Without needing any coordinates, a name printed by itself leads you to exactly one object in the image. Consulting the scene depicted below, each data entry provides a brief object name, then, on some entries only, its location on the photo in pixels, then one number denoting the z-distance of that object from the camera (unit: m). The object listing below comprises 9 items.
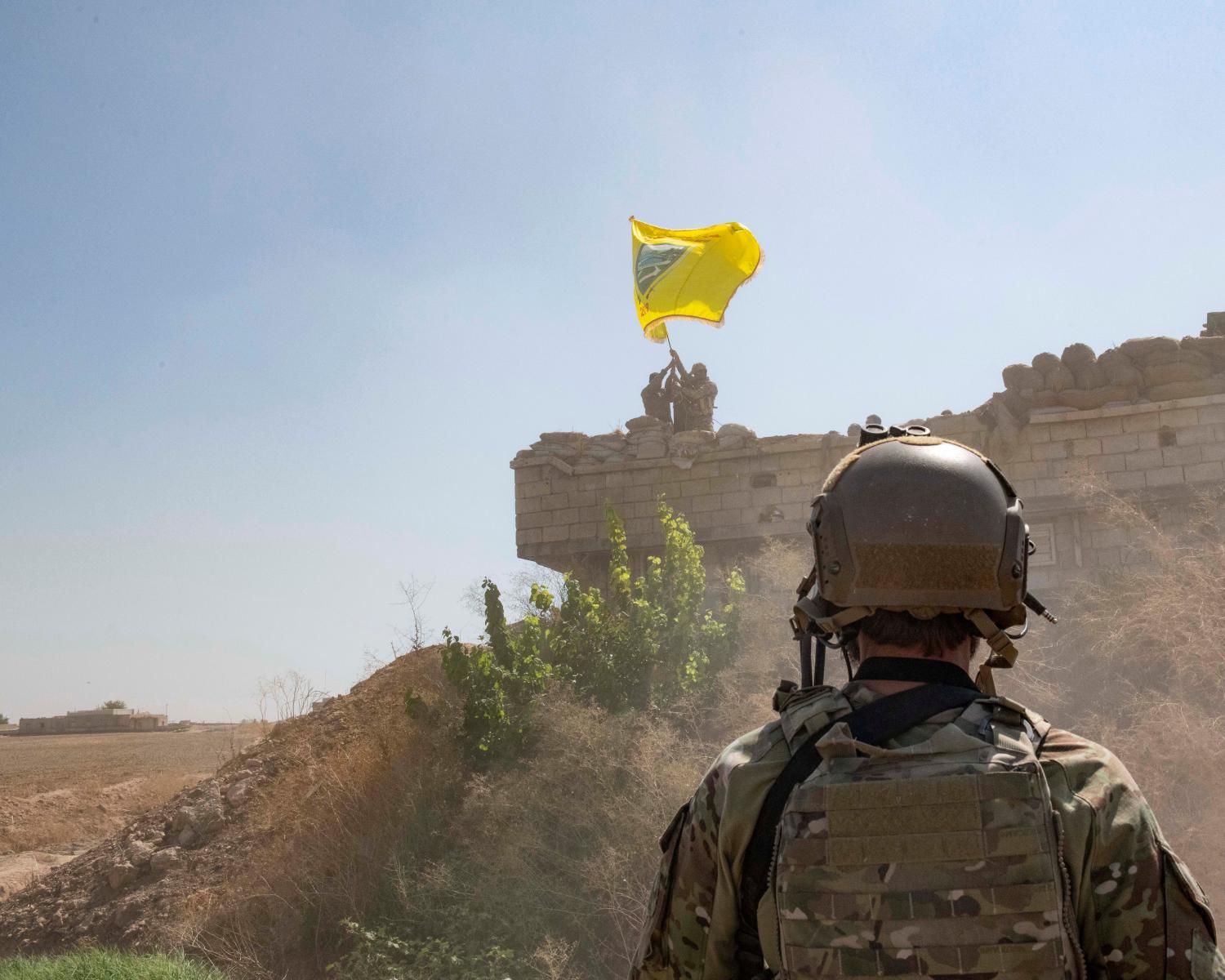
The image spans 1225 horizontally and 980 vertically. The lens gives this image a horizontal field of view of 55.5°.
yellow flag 16.48
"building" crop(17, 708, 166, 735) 31.98
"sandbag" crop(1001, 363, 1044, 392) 14.77
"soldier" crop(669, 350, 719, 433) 17.52
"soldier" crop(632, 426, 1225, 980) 1.67
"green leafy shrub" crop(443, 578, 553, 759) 11.06
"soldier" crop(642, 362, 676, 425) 17.73
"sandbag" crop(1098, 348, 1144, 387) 14.27
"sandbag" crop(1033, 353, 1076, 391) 14.56
